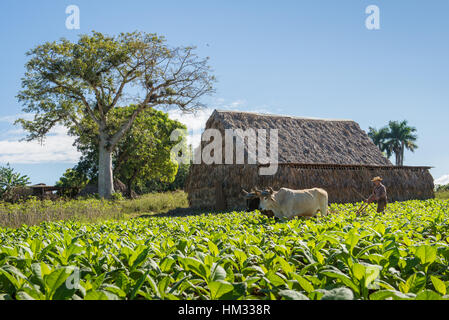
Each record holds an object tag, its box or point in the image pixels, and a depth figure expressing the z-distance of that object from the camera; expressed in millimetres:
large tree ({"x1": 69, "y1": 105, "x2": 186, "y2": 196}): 36938
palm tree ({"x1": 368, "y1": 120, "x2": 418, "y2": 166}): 60750
